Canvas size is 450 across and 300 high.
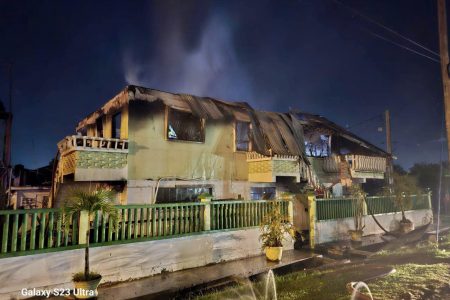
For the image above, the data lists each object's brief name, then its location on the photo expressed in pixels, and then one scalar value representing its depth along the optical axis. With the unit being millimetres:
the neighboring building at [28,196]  18250
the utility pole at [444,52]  9672
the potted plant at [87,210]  6105
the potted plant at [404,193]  16500
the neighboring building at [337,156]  18453
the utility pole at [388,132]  22998
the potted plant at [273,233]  9664
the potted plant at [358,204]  14432
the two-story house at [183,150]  11203
